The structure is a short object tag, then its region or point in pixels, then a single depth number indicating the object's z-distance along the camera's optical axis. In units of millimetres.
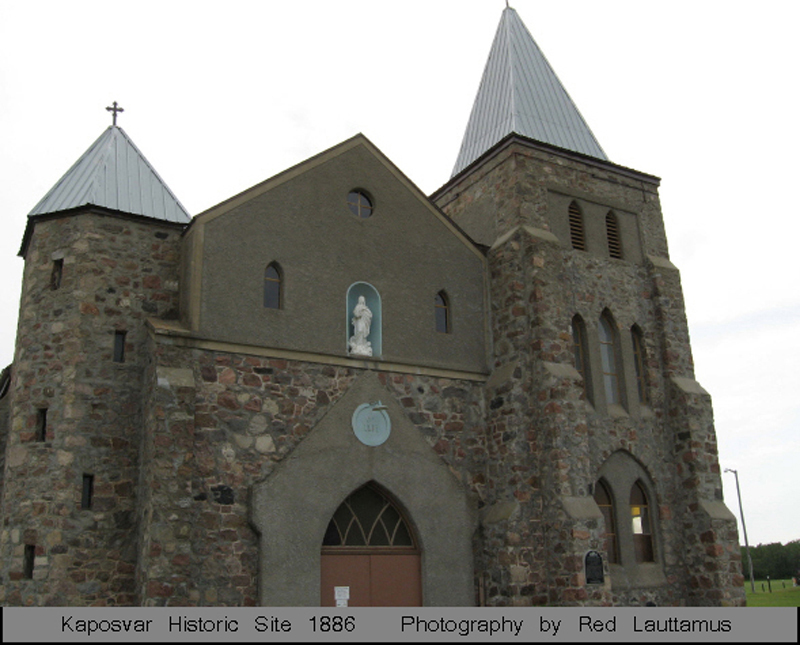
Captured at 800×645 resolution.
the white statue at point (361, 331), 16219
